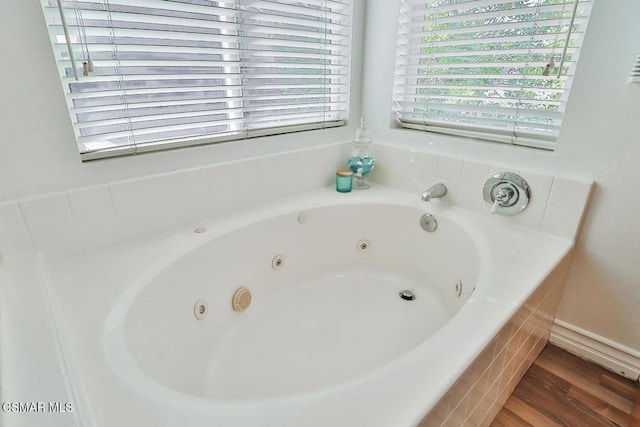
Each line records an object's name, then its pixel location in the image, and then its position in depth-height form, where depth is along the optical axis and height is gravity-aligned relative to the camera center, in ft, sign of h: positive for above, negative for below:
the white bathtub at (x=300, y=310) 1.99 -1.95
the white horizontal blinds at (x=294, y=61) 4.38 +0.26
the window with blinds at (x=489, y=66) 3.84 +0.19
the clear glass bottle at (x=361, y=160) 5.69 -1.26
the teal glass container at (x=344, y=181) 5.52 -1.54
